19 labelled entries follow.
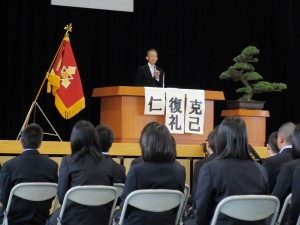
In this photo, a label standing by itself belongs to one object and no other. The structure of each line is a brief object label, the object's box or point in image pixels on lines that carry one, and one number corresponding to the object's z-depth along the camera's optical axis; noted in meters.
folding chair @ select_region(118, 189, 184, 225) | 4.90
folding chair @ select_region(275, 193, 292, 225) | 5.24
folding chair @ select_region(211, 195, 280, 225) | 4.53
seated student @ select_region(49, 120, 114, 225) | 5.46
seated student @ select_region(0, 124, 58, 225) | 5.87
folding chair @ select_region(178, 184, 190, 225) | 5.80
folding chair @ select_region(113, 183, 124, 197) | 6.05
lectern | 10.55
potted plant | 12.25
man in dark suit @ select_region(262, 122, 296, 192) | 6.48
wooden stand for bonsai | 11.82
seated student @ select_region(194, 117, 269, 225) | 4.68
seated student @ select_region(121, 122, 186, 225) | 5.10
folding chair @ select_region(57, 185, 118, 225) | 5.23
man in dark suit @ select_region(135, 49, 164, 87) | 12.23
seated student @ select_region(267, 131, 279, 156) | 7.06
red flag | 11.39
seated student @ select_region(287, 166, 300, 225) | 5.14
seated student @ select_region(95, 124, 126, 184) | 6.41
